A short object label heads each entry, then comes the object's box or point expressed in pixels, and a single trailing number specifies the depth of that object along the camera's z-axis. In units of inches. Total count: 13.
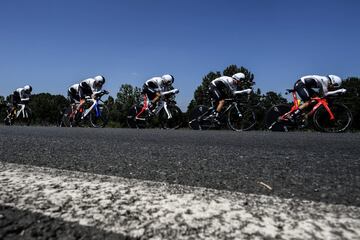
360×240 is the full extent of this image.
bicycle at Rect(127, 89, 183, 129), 410.2
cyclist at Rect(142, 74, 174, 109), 416.4
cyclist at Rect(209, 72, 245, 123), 361.4
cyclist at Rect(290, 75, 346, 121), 301.9
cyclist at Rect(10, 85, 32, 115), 607.2
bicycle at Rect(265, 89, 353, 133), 285.9
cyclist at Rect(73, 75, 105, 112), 459.8
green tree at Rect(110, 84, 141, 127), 1686.8
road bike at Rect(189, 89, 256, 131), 342.6
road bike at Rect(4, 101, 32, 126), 616.4
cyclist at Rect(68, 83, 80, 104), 510.3
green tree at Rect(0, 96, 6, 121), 711.7
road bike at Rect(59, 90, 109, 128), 451.2
